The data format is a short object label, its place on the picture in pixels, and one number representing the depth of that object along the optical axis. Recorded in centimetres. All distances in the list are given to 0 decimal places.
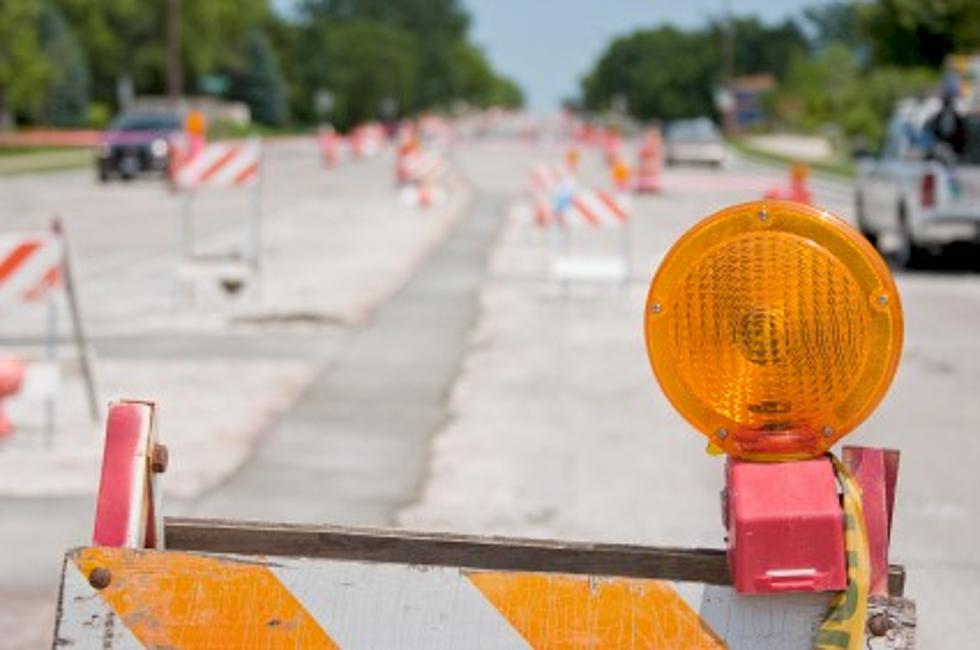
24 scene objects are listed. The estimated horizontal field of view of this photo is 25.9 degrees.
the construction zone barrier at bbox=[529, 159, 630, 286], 1845
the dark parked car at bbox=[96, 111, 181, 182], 4788
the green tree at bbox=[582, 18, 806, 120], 14412
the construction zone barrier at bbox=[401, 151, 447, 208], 3737
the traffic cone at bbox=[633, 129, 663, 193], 4441
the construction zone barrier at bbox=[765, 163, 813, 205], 2592
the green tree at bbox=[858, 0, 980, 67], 5444
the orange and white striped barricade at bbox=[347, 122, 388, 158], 7638
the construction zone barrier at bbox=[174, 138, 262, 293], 1772
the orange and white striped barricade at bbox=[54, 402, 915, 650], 292
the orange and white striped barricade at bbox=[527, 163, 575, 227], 2597
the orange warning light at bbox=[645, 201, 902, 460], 295
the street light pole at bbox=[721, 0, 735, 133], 10838
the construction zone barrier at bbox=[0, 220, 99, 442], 1034
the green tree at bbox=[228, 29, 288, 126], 13475
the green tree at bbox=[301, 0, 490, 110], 18938
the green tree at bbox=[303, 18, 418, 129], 15975
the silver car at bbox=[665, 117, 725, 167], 6431
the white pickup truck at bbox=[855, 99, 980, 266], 2167
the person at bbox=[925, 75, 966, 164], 2148
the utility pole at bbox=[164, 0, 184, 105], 7432
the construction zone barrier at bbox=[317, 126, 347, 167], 6525
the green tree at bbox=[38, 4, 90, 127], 9294
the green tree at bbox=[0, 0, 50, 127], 7144
